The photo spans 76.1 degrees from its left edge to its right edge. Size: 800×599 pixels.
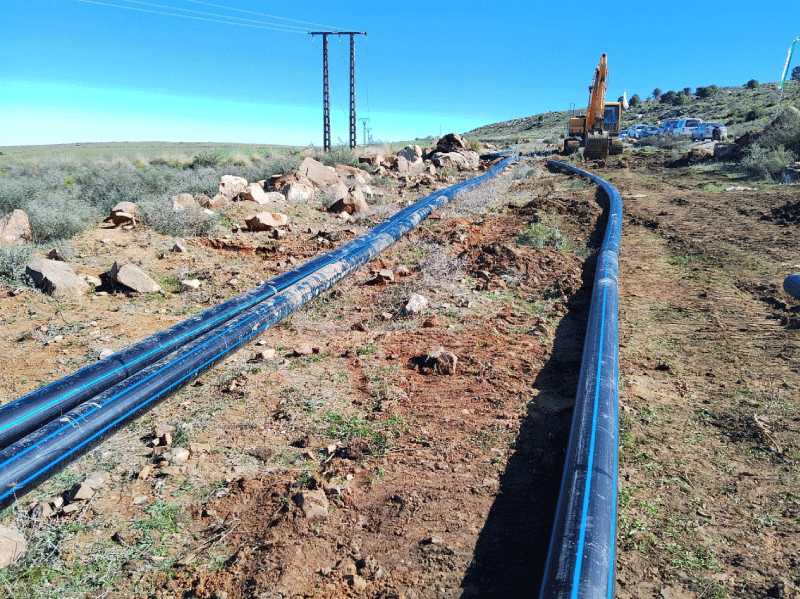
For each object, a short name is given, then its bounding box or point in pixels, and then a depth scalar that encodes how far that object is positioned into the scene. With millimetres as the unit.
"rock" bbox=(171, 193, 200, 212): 8842
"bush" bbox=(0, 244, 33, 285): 6137
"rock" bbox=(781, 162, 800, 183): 13875
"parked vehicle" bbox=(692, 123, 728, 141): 30828
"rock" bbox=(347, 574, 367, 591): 2281
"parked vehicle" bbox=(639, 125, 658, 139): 40369
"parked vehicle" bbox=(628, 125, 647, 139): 41453
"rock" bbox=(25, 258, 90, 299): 5898
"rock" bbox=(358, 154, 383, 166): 19856
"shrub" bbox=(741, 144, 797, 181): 14898
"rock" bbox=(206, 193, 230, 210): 9695
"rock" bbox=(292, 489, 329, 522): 2713
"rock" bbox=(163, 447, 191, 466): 3203
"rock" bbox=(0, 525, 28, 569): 2385
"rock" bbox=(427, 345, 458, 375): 4266
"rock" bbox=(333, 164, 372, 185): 14784
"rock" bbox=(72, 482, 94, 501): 2834
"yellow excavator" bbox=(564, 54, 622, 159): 25294
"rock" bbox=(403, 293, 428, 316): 5465
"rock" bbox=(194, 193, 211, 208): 9851
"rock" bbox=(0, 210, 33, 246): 7312
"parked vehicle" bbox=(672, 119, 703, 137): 34625
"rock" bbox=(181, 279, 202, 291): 6320
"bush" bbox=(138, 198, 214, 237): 8266
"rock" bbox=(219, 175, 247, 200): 11109
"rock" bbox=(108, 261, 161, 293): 6090
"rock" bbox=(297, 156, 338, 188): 12993
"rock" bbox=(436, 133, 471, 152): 27647
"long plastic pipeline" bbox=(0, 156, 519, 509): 2443
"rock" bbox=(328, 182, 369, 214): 10656
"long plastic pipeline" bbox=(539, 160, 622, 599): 1946
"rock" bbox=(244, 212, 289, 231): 8930
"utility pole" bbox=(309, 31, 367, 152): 26375
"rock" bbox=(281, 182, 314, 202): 11234
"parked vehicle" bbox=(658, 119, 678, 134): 38031
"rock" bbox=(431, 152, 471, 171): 21875
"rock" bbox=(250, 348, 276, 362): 4582
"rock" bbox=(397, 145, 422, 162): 23609
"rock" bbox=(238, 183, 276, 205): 10461
